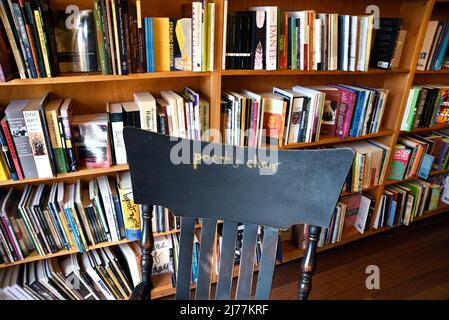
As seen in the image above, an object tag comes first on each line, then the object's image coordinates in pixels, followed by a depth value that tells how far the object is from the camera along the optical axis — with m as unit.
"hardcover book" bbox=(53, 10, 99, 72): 1.10
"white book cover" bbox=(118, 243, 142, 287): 1.44
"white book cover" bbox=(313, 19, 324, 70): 1.35
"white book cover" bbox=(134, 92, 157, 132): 1.23
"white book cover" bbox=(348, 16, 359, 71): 1.41
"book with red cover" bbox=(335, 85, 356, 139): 1.61
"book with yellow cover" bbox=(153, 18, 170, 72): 1.17
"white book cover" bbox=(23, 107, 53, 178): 1.08
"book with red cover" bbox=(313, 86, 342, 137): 1.62
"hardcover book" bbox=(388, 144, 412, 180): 1.93
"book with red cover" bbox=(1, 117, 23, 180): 1.07
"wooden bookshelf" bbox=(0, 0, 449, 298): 1.21
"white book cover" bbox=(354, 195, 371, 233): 1.97
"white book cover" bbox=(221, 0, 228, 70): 1.16
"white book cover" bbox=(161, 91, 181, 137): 1.27
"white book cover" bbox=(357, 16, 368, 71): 1.45
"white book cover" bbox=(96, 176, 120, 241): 1.31
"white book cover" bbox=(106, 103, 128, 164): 1.21
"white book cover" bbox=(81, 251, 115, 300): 1.39
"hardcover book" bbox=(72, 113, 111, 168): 1.20
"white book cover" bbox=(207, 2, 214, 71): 1.15
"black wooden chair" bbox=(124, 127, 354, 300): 0.78
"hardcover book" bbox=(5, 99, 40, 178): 1.07
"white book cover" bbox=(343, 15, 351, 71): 1.41
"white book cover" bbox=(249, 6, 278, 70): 1.24
